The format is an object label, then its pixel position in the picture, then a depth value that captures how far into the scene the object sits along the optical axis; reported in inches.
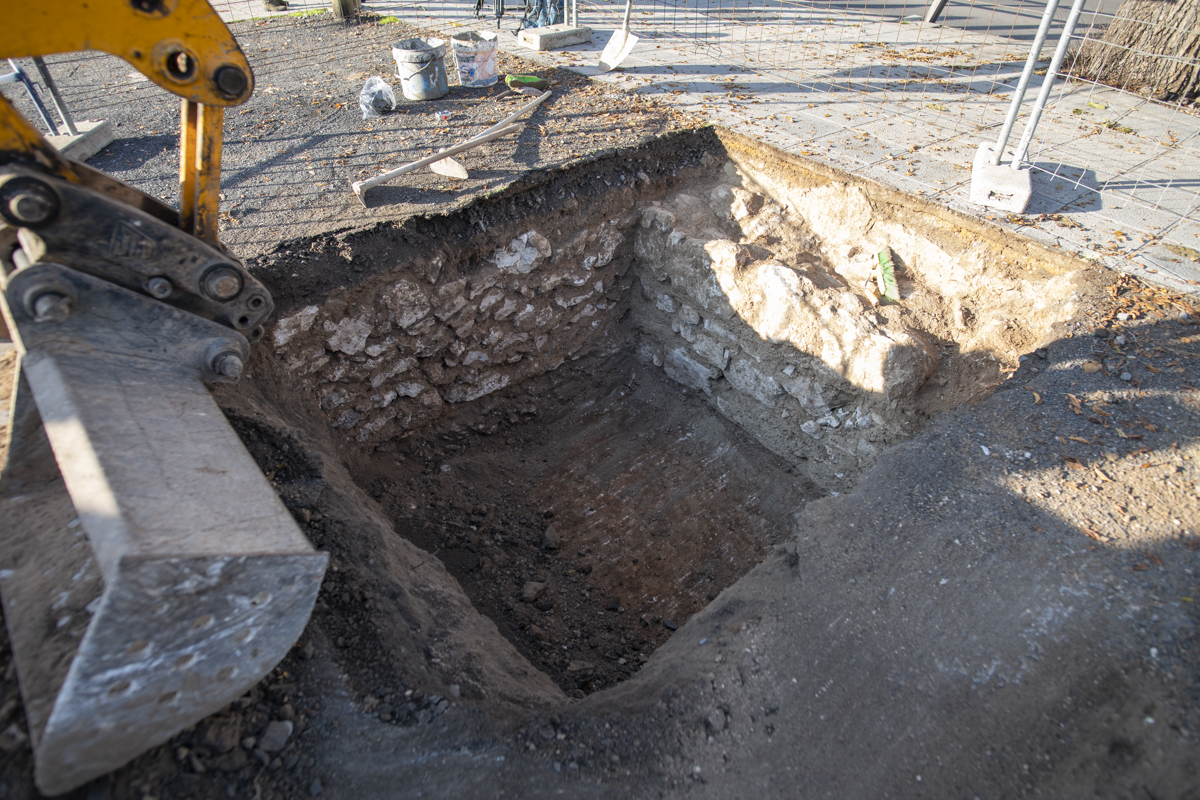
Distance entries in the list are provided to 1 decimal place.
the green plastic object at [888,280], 185.8
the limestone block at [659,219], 213.5
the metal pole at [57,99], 188.4
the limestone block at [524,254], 197.0
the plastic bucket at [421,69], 236.4
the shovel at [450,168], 198.1
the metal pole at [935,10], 330.0
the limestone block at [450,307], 189.9
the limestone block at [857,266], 194.1
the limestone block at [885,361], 169.2
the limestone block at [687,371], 225.9
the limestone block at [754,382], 203.0
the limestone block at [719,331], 208.7
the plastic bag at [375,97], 231.5
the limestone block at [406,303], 177.5
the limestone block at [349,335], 171.8
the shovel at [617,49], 271.4
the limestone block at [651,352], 242.5
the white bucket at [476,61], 252.6
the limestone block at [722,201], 217.9
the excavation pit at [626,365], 168.7
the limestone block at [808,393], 189.3
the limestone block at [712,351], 215.2
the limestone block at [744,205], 215.0
